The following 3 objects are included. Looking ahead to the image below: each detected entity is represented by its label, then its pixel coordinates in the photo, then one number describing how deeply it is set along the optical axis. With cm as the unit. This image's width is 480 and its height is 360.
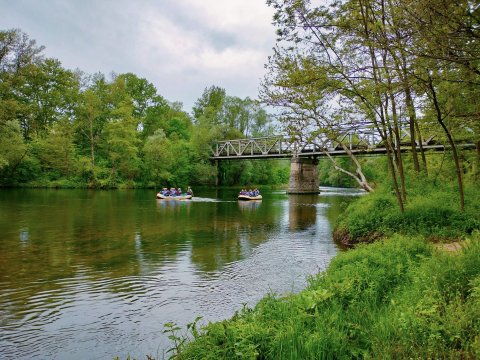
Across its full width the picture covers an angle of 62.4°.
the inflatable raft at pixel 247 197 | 3966
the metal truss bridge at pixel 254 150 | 4985
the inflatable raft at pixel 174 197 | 3816
